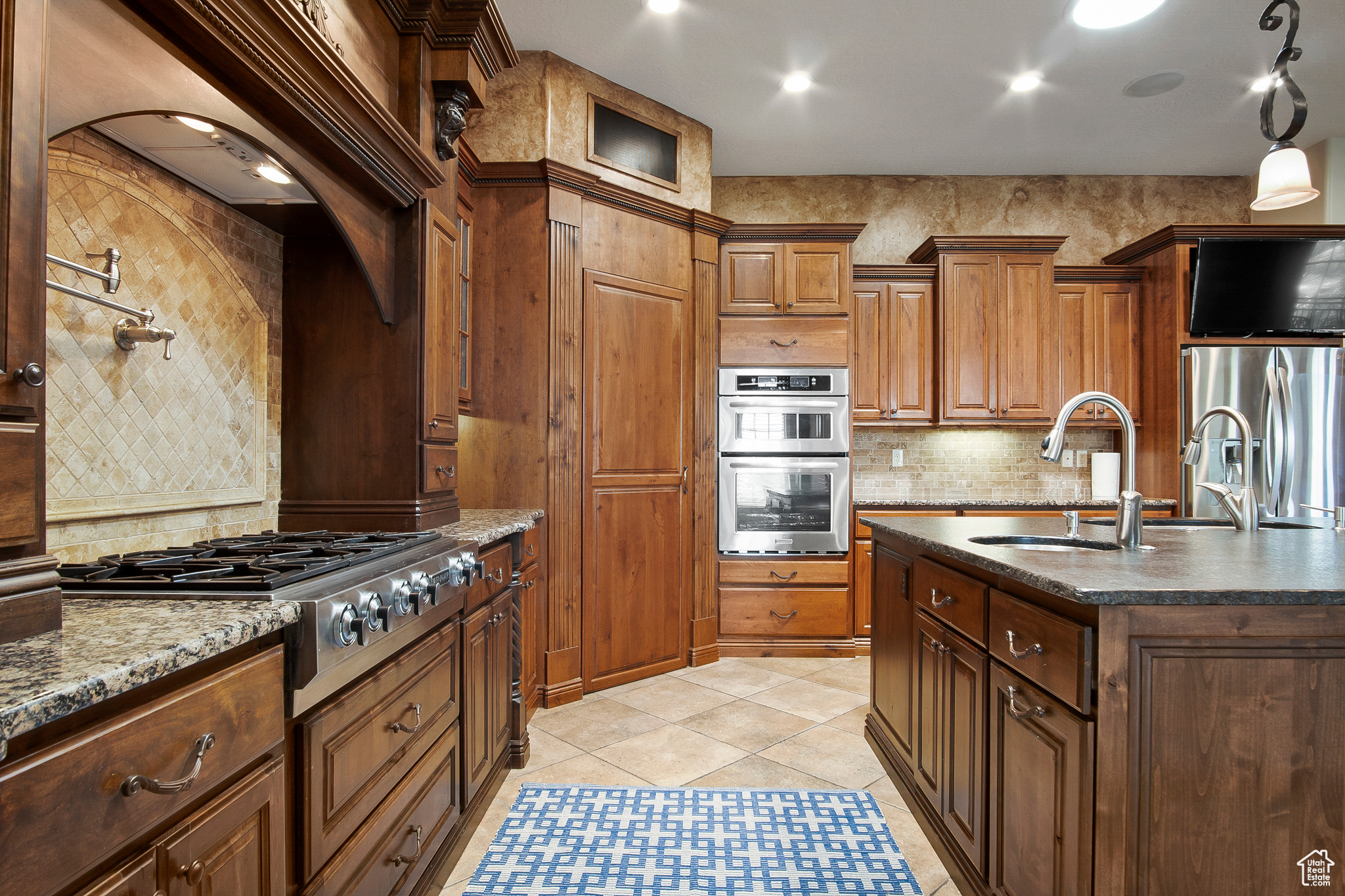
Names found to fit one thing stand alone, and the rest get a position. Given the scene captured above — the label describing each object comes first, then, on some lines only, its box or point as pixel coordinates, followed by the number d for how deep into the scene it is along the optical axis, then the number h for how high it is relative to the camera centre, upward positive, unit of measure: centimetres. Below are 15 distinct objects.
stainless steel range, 114 -24
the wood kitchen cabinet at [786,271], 415 +106
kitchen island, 127 -50
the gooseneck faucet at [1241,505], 231 -16
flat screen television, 427 +107
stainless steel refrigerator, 416 +21
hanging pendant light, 201 +85
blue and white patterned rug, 192 -115
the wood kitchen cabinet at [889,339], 454 +72
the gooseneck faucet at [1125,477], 192 -6
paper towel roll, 465 -13
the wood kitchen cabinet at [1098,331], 459 +79
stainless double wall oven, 411 -5
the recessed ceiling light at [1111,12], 299 +189
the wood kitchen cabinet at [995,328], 450 +79
